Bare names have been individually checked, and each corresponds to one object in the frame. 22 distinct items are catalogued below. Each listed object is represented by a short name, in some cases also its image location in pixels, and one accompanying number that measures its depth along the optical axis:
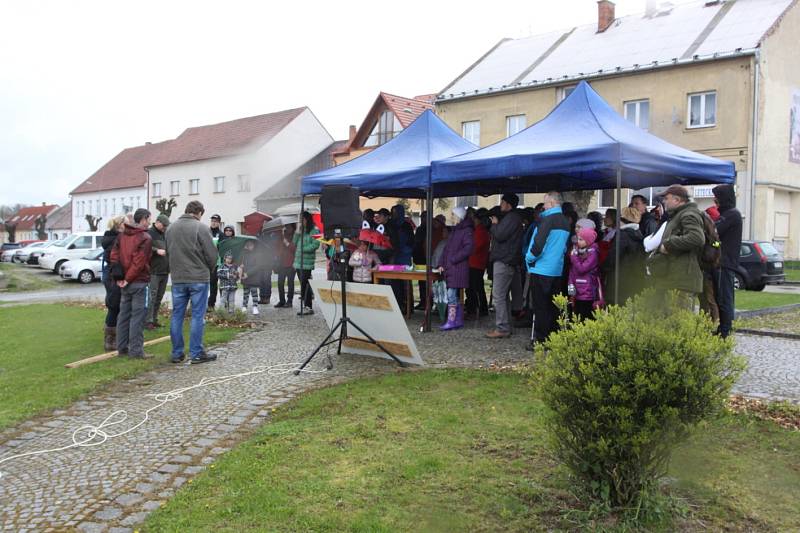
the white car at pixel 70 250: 27.64
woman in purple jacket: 9.97
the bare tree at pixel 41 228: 78.00
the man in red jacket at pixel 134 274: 8.24
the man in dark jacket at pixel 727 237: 7.96
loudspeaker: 7.75
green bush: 3.27
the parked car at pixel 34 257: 34.56
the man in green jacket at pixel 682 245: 6.71
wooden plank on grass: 8.16
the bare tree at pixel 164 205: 43.48
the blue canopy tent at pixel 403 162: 10.16
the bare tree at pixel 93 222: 58.35
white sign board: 7.33
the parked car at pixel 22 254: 37.56
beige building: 26.03
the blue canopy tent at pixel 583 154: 7.79
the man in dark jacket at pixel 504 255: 9.14
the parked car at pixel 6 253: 40.66
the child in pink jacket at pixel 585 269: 7.89
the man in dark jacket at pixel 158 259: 9.94
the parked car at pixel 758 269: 19.62
